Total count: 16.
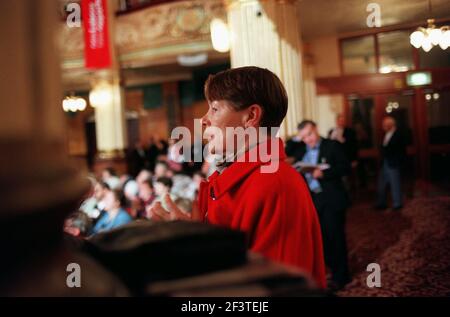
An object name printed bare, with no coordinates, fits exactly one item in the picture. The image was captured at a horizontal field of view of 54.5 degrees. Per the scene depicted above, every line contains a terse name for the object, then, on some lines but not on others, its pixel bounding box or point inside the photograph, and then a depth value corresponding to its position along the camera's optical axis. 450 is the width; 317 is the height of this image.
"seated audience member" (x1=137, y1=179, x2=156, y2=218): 5.50
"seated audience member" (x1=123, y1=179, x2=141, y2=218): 5.56
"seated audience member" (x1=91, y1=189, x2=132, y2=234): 4.34
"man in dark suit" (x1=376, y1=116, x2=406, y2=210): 7.61
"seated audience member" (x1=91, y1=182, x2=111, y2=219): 4.80
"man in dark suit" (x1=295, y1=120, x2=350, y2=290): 4.42
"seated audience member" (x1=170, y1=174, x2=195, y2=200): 5.99
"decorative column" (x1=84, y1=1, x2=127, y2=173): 11.84
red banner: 9.30
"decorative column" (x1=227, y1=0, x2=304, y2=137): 5.11
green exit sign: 8.20
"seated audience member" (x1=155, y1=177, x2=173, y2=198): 5.44
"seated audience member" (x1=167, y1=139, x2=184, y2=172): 8.51
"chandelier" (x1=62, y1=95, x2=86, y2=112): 12.33
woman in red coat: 1.15
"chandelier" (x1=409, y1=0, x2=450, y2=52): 4.95
